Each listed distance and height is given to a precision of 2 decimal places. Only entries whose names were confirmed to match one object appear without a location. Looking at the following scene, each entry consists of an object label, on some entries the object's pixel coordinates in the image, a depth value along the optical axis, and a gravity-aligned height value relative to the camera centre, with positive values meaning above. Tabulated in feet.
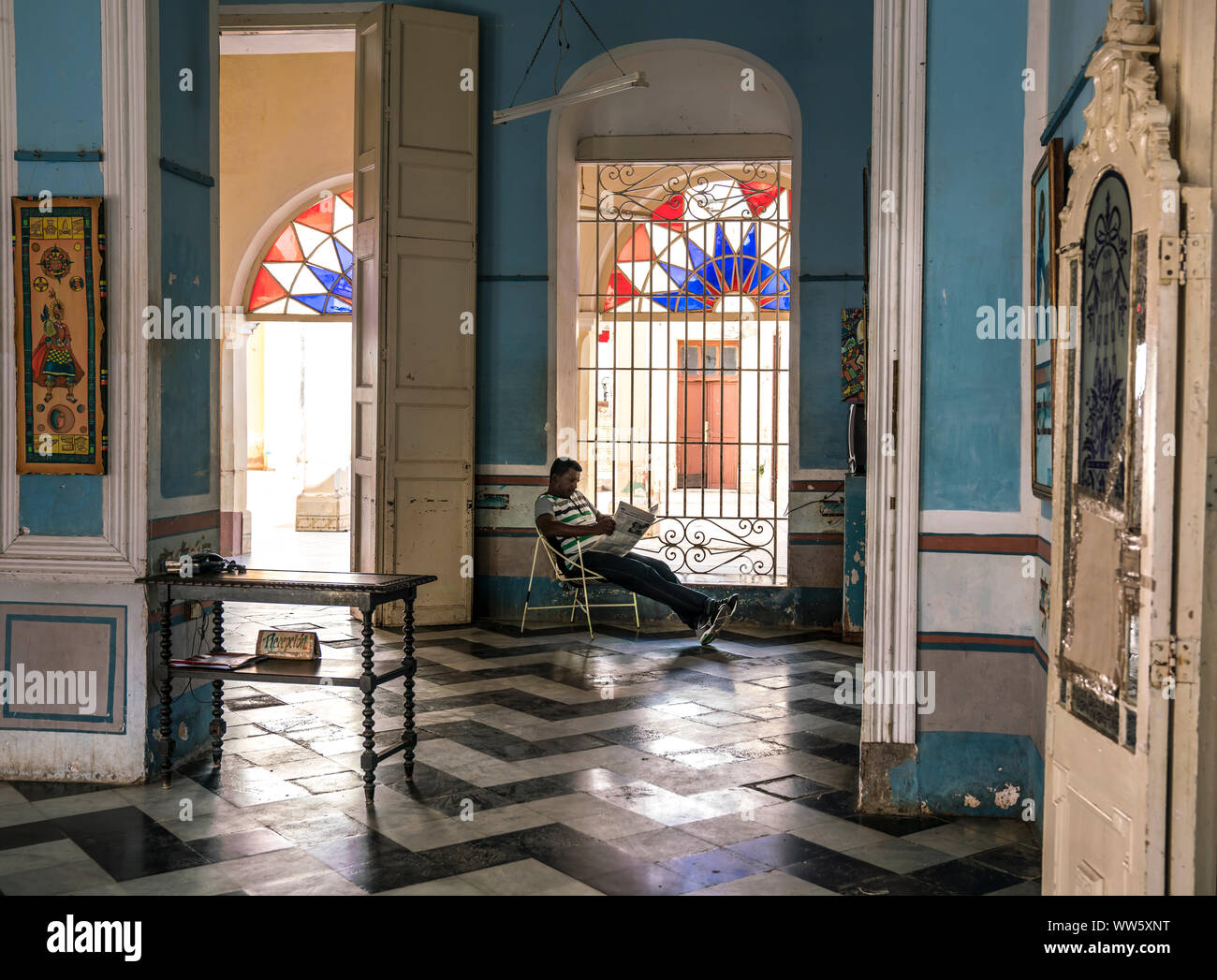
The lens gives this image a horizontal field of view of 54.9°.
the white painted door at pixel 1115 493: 8.49 -0.47
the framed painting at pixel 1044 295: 12.77 +1.65
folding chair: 26.68 -3.25
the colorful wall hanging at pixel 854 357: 26.14 +1.73
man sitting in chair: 26.35 -3.00
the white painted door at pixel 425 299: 27.27 +3.11
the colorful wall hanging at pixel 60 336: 16.12 +1.27
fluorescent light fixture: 22.82 +6.91
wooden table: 15.37 -2.29
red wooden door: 44.75 +1.09
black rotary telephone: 16.25 -1.92
